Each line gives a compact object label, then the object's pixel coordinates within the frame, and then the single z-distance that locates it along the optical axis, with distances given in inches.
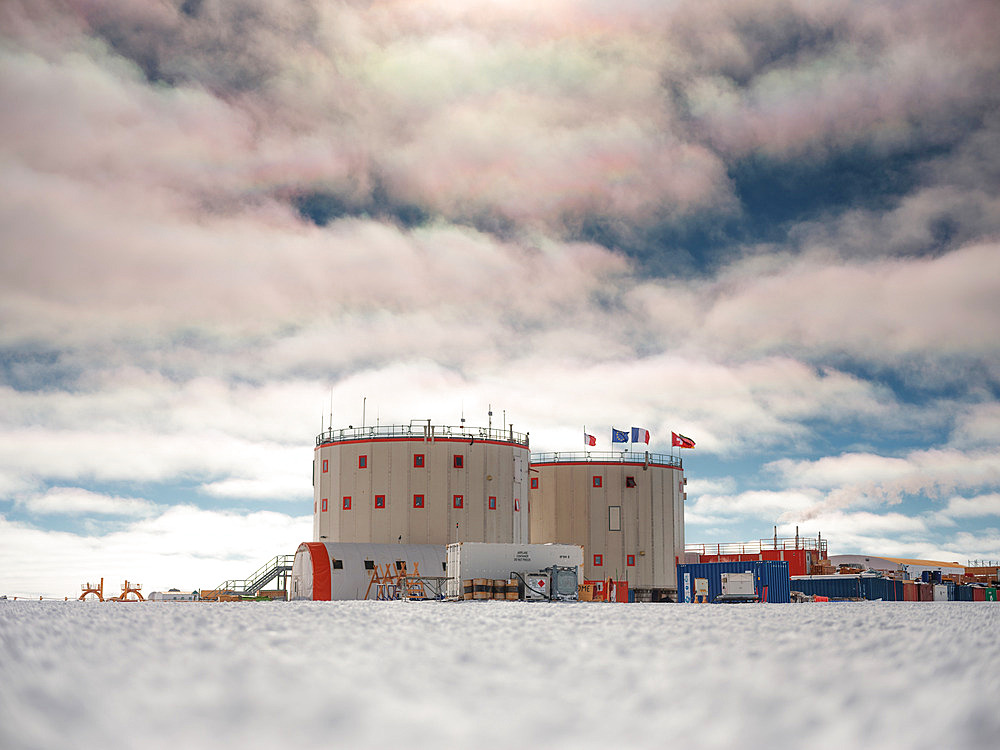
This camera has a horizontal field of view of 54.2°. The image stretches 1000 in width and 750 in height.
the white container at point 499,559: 2159.2
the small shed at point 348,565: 2442.2
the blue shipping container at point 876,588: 2945.4
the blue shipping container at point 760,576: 2608.3
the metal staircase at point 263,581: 2797.7
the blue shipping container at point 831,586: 2978.1
